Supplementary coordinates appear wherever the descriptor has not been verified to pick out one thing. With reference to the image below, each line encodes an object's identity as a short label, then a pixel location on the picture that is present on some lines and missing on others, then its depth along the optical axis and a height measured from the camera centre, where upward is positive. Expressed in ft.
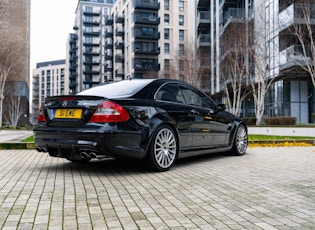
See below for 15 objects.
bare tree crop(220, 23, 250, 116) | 89.30 +17.92
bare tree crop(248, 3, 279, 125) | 84.17 +18.55
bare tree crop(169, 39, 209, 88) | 120.88 +19.87
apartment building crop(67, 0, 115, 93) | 319.27 +74.97
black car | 16.06 -0.33
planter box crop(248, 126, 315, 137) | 60.80 -2.57
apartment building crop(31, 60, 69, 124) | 525.75 +58.66
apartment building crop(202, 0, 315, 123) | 81.97 +17.83
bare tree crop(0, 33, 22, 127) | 106.73 +19.87
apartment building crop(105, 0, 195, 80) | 209.05 +55.67
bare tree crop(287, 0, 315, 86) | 72.28 +20.64
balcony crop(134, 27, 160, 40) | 209.05 +53.54
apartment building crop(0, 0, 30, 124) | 192.74 +53.47
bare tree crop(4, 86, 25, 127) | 173.01 +4.83
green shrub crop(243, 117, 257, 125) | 85.97 -0.91
